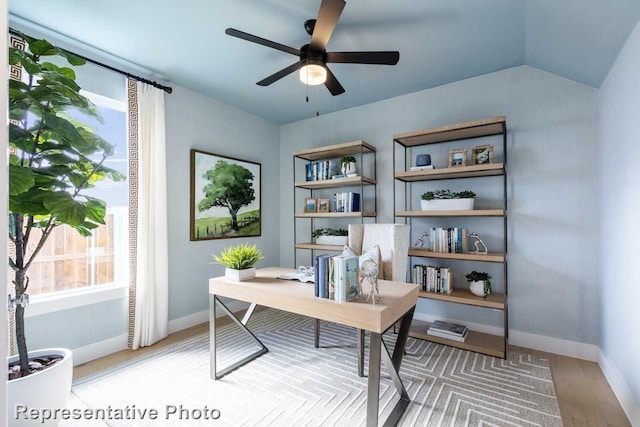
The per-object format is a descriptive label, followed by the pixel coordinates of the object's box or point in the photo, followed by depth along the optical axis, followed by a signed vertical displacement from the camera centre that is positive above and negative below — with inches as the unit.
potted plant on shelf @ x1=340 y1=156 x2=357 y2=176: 136.1 +21.7
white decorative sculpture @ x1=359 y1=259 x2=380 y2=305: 60.9 -12.6
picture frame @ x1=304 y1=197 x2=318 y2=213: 149.0 +3.9
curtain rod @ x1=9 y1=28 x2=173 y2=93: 96.3 +49.4
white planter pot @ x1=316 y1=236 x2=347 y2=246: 136.8 -13.0
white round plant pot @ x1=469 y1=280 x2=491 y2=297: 103.5 -27.2
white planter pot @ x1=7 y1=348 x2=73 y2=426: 55.4 -34.3
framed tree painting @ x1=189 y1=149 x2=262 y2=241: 129.6 +7.9
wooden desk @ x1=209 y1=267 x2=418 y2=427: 56.6 -20.6
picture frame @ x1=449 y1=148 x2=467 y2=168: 110.5 +20.1
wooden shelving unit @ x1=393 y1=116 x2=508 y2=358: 99.2 -0.6
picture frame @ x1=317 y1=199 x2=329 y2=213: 147.3 +3.8
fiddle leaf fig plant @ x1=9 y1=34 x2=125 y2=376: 55.9 +11.8
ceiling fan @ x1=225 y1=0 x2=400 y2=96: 66.7 +40.8
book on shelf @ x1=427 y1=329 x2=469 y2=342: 105.4 -45.1
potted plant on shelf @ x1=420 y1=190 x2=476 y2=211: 106.4 +4.0
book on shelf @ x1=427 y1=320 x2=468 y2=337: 107.0 -43.4
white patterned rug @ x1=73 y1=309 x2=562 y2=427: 68.8 -47.2
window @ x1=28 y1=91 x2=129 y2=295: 93.4 -10.0
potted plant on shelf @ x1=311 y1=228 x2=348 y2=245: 137.6 -11.1
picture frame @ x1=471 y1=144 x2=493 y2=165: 105.7 +20.5
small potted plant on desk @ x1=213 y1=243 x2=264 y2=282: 81.9 -13.7
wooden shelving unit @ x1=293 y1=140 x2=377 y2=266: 131.4 +13.9
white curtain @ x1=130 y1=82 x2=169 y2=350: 106.9 -4.6
